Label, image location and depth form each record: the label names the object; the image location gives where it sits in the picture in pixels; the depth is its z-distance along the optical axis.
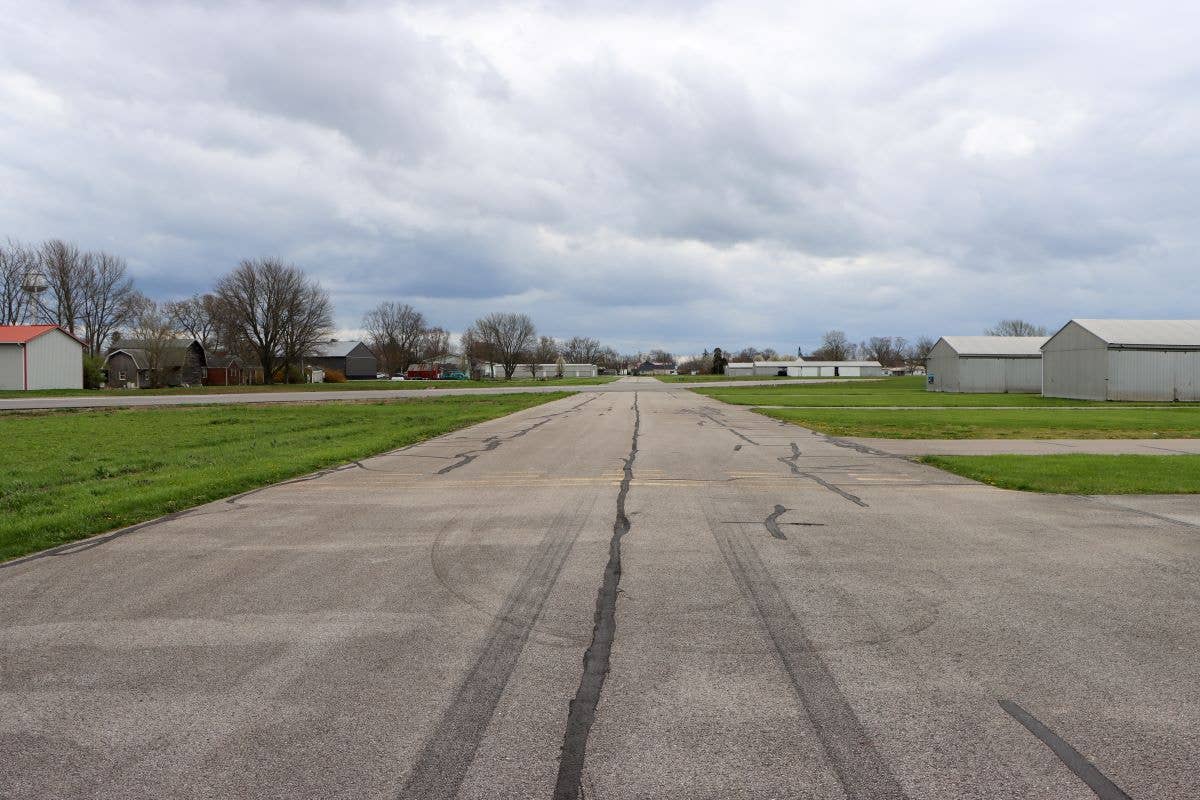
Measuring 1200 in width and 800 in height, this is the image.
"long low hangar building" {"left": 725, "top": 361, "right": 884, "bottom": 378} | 151.75
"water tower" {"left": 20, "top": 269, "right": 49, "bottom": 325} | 68.31
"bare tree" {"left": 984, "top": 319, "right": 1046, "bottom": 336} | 118.01
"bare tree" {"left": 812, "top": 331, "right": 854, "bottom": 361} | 188.00
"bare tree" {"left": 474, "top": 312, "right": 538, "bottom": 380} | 124.69
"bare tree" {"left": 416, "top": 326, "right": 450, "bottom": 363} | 142.31
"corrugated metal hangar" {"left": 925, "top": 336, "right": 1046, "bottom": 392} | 55.25
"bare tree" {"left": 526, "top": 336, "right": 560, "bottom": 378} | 133.11
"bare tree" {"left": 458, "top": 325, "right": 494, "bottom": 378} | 126.06
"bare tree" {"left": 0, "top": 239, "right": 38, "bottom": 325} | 72.38
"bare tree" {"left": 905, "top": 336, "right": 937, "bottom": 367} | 158.38
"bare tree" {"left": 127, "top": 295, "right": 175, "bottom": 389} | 70.88
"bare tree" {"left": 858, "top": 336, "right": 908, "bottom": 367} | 195.88
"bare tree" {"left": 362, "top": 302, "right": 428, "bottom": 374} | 141.25
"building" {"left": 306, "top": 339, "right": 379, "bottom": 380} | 114.19
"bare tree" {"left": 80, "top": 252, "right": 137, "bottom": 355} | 77.44
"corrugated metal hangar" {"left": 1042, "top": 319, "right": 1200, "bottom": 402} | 40.44
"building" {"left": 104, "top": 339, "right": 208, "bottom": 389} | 72.06
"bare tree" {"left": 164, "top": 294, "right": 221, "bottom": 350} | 93.88
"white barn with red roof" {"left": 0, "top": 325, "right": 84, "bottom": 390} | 57.75
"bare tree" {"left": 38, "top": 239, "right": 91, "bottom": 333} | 74.62
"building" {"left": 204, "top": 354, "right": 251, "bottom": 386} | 89.94
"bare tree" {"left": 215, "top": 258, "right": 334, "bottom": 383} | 73.12
